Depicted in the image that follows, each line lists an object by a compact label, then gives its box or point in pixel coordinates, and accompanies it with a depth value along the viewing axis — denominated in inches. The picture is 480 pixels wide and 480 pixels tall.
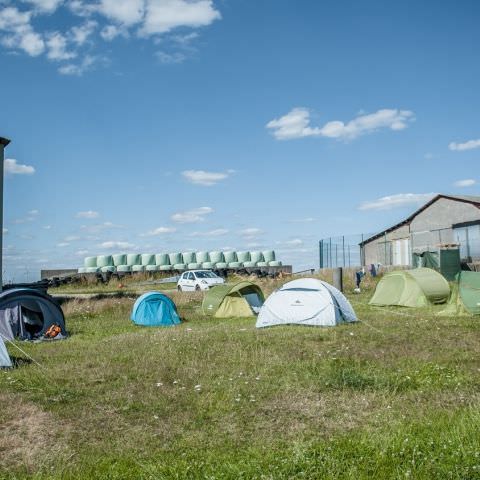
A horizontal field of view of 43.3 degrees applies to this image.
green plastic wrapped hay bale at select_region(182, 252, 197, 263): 2182.6
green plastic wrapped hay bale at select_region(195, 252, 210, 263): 2198.6
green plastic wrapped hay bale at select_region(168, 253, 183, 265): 2176.1
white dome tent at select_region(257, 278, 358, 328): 667.4
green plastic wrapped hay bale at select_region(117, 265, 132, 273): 2091.4
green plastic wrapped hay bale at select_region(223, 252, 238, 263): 2238.9
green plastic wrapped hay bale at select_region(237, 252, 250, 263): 2251.5
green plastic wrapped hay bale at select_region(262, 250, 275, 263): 2261.3
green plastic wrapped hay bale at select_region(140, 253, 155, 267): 2165.0
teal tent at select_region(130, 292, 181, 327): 776.3
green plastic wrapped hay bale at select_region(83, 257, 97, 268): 2170.3
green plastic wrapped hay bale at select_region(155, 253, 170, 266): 2174.0
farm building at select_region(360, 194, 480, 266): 1453.0
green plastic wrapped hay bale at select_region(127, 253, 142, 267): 2174.0
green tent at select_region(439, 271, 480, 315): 749.9
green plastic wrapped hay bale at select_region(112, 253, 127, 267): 2185.0
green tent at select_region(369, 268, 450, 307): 900.6
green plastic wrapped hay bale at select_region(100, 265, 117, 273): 1998.6
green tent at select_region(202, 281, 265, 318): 845.8
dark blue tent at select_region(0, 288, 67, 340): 694.5
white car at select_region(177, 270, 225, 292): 1349.7
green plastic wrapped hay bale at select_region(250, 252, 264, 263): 2258.9
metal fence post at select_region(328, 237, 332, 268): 1717.9
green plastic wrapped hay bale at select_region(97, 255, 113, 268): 2168.2
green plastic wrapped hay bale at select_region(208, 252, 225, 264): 2203.5
